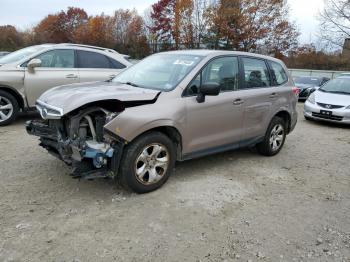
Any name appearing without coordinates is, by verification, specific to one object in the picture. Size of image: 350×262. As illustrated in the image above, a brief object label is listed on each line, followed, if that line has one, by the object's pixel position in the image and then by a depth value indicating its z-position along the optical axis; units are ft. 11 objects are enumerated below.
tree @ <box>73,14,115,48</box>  175.97
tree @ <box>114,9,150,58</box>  139.54
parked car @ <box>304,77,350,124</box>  31.12
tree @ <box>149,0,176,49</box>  144.15
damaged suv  12.70
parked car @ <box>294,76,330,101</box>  51.11
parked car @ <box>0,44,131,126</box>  23.35
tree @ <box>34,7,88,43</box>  196.13
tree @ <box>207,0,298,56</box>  119.14
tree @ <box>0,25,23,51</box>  141.65
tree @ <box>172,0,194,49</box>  131.85
